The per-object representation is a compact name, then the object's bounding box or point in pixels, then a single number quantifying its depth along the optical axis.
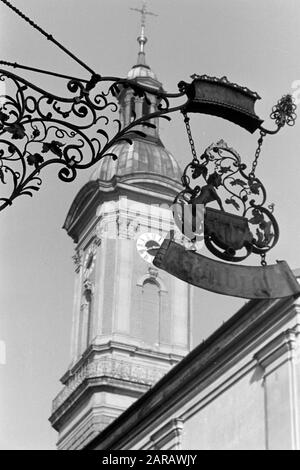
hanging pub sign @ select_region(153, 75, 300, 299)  7.29
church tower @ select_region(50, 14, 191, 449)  45.88
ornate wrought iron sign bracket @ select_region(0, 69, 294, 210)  7.58
